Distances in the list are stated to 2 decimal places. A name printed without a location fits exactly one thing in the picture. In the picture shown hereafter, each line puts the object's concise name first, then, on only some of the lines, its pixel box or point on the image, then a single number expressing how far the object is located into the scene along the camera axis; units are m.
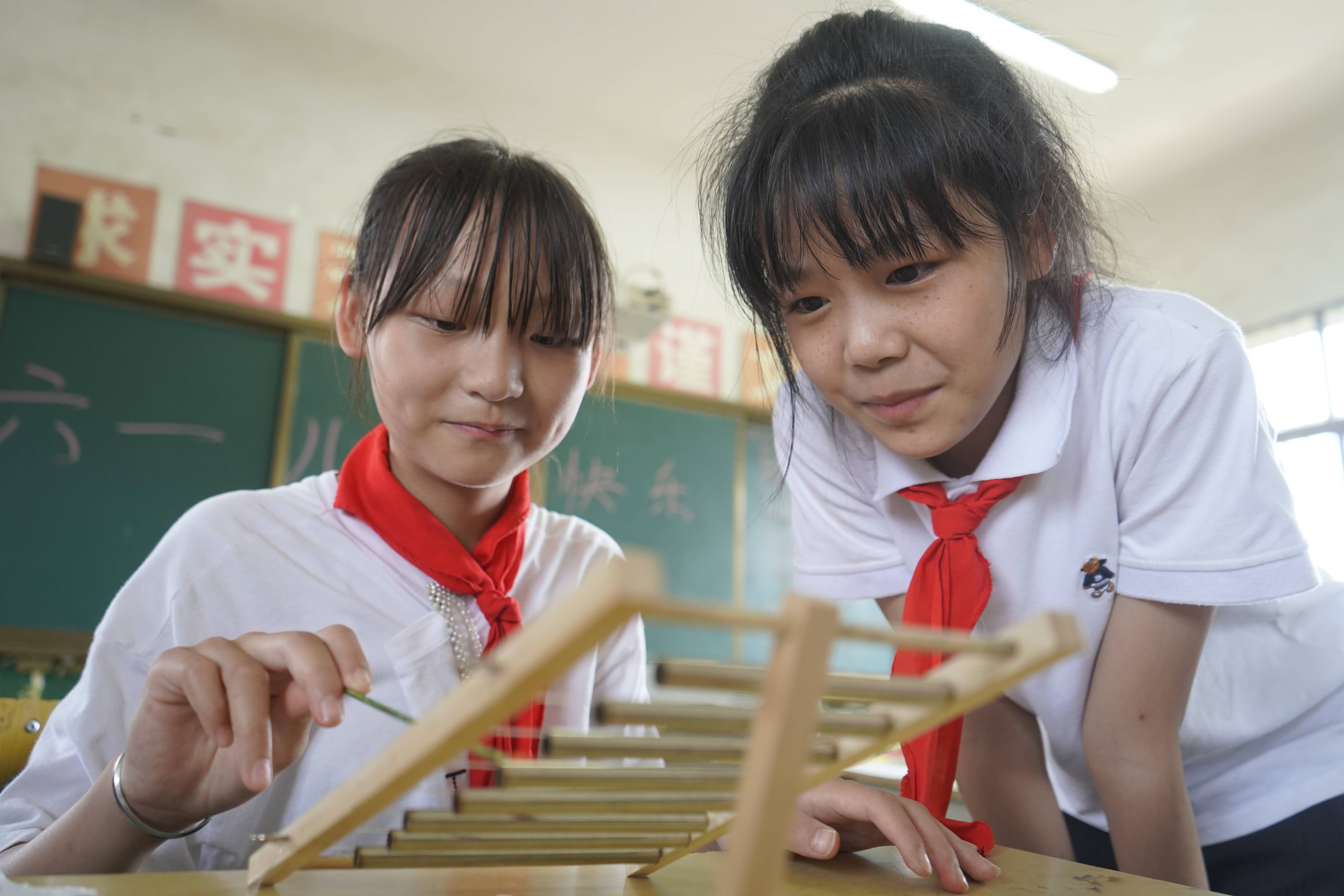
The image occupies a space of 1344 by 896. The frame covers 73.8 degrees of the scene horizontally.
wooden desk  0.59
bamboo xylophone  0.33
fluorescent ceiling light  3.04
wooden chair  1.05
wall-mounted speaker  2.72
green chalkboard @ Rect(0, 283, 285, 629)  2.54
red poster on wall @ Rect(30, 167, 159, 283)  2.86
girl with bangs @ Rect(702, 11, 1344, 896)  0.87
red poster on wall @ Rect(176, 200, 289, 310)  3.03
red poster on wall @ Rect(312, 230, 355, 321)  3.19
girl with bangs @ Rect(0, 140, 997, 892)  0.90
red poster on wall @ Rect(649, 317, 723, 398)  3.97
